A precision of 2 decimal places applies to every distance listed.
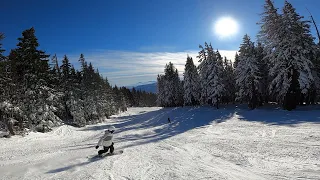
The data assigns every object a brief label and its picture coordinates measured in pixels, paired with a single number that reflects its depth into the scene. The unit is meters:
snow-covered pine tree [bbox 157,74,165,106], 68.41
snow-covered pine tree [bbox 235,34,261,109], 32.32
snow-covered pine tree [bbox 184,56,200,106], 50.68
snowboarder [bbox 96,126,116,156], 9.83
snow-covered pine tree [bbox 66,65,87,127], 33.16
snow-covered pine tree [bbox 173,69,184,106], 61.25
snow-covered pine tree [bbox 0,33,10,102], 17.51
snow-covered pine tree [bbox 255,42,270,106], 33.35
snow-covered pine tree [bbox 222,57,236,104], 44.80
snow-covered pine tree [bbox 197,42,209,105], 41.15
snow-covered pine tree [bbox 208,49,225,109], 37.99
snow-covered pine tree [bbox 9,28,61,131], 21.08
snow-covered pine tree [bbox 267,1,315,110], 24.12
